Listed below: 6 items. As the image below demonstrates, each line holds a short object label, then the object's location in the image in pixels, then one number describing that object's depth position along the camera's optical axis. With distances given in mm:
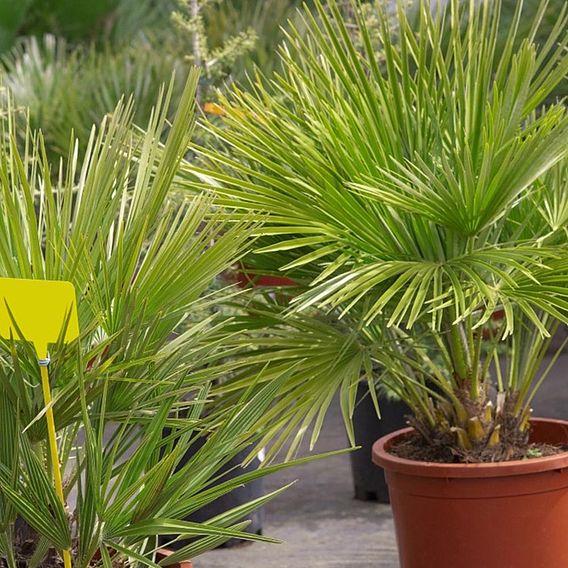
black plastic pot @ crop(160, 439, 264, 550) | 5788
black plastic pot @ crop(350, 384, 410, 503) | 6676
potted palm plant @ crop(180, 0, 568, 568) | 3807
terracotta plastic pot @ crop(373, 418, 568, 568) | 4282
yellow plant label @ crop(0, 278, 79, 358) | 2835
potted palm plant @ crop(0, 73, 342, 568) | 2840
